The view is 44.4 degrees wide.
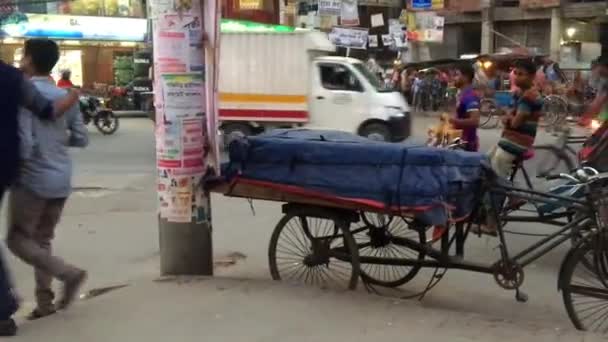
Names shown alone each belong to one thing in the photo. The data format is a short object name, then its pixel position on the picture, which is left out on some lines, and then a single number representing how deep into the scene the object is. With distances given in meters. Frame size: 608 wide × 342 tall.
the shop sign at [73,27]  29.52
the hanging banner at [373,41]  33.22
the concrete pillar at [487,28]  35.41
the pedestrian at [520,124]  6.76
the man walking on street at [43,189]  4.44
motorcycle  20.30
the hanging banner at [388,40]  33.19
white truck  16.02
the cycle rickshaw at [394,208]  4.65
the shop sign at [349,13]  29.22
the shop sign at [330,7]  28.36
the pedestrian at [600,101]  7.43
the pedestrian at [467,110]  8.54
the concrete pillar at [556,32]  32.50
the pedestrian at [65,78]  18.48
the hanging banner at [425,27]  32.56
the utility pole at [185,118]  5.04
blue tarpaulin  4.77
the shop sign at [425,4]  30.58
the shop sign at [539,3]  32.53
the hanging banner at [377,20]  33.09
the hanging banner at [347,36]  29.70
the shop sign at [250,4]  23.46
